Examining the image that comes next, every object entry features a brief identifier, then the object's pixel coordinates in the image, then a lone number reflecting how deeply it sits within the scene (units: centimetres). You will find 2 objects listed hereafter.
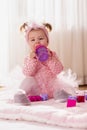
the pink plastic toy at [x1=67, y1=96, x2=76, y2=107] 137
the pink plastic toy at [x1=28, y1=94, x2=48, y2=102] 159
